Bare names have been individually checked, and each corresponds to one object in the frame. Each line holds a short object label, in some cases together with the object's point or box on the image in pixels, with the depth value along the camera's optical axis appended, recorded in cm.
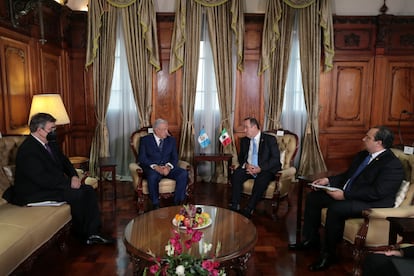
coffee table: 194
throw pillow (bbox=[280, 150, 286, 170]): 387
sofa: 197
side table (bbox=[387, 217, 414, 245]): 198
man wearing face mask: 264
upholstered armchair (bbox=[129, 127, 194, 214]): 344
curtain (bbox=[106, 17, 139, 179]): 485
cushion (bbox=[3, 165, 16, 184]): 275
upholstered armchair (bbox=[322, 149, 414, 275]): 223
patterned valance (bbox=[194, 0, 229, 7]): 457
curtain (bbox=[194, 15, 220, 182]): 482
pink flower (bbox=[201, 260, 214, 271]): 119
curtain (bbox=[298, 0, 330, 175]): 462
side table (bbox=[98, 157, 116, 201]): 374
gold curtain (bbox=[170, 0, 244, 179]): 462
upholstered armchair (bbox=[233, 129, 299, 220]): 343
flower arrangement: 120
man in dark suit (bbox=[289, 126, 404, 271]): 240
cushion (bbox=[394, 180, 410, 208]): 248
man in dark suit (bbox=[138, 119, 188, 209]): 343
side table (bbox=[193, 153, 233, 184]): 428
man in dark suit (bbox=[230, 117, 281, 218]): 337
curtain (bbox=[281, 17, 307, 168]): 482
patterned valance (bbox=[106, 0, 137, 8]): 458
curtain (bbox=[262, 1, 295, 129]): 461
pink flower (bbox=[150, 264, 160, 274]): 120
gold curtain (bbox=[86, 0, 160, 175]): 462
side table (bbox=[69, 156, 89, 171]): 384
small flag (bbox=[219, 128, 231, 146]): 413
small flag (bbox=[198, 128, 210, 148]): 424
